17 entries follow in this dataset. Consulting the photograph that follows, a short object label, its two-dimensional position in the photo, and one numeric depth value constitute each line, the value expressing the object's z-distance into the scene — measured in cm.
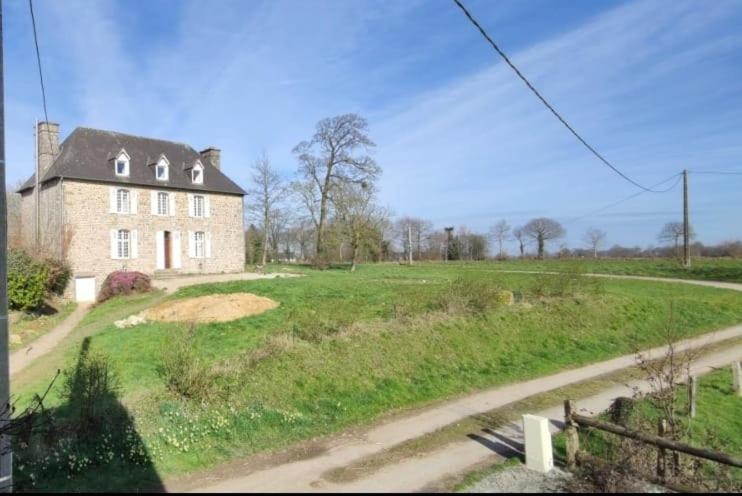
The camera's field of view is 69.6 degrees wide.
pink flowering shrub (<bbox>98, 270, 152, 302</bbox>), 2727
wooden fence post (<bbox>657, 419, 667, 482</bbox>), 638
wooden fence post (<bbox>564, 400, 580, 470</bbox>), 686
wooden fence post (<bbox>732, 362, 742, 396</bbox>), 1162
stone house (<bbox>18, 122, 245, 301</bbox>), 2895
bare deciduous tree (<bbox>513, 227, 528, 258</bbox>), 7069
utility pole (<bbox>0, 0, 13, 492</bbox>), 530
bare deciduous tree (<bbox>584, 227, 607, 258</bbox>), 7300
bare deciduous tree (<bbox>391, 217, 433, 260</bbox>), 7706
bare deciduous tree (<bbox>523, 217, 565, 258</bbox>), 6875
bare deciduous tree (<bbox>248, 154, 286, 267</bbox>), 5194
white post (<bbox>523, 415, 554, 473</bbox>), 684
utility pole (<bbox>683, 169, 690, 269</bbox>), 3669
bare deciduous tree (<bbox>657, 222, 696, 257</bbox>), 6328
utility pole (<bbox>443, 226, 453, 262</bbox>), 7266
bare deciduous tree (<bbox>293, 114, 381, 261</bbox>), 4609
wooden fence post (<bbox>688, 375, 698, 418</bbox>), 962
